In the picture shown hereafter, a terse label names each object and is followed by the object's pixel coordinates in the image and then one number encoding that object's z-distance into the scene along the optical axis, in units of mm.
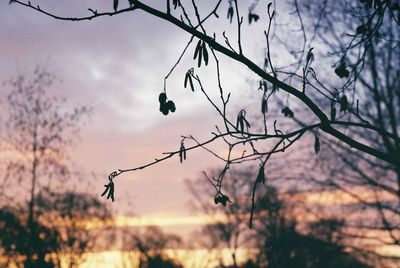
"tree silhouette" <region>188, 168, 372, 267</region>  13562
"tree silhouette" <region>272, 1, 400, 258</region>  12625
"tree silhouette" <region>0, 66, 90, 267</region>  16875
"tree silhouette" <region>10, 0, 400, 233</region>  3359
